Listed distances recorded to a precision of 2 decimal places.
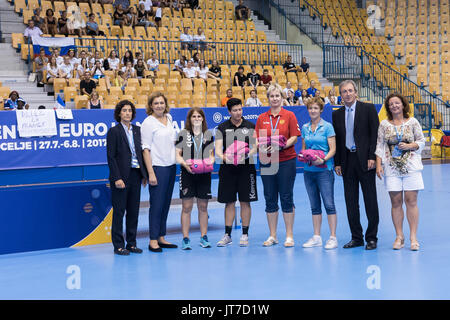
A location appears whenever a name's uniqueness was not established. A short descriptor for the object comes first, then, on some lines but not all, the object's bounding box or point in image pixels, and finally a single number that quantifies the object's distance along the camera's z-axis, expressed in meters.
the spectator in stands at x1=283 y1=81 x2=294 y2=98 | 18.17
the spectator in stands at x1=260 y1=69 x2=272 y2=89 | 19.22
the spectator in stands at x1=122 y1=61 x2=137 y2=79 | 16.82
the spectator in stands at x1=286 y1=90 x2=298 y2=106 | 18.27
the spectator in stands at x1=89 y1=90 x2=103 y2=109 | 14.37
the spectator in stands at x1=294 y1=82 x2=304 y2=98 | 18.77
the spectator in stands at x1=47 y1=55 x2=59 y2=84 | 15.99
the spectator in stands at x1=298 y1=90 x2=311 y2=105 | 18.29
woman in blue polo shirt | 6.59
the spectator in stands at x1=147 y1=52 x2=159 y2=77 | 17.88
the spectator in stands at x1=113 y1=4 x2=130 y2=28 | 19.42
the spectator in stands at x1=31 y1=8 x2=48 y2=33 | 17.28
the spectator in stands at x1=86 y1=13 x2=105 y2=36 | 18.08
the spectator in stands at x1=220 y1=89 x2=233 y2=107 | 16.65
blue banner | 11.70
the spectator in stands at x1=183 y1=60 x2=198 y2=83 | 18.23
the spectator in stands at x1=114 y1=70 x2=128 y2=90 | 16.31
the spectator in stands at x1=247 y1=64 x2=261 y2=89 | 18.81
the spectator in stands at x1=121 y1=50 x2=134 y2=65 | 17.20
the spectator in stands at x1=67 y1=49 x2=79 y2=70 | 16.17
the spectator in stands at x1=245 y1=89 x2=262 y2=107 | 17.11
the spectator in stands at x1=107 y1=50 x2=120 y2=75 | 16.94
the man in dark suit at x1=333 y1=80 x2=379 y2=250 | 6.47
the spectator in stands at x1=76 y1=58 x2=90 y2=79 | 16.23
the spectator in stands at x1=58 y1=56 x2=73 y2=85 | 15.95
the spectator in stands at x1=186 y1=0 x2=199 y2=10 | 22.12
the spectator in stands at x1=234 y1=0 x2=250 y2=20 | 22.91
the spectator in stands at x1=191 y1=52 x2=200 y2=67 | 18.81
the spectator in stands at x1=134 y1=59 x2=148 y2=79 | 17.20
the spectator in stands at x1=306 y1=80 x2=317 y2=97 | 19.08
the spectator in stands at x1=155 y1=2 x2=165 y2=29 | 20.23
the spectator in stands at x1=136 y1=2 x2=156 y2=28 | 19.98
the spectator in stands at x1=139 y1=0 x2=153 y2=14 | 20.31
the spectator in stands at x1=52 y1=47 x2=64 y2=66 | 16.28
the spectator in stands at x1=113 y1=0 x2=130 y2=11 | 20.13
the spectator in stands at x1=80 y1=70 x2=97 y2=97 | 15.35
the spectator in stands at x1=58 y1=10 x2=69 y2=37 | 17.69
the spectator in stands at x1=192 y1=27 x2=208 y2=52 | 19.98
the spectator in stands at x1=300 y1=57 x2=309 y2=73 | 20.95
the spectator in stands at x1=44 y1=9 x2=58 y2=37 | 17.33
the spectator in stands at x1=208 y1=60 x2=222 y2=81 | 18.52
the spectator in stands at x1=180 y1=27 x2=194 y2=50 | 19.69
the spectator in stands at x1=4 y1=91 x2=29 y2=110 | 13.68
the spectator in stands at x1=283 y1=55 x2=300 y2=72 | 20.70
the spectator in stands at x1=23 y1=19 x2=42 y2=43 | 16.83
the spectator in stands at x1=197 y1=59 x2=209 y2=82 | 18.38
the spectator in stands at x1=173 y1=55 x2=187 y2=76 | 18.30
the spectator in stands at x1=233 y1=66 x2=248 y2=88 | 18.69
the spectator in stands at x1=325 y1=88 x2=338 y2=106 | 18.69
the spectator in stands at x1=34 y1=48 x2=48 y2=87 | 16.25
